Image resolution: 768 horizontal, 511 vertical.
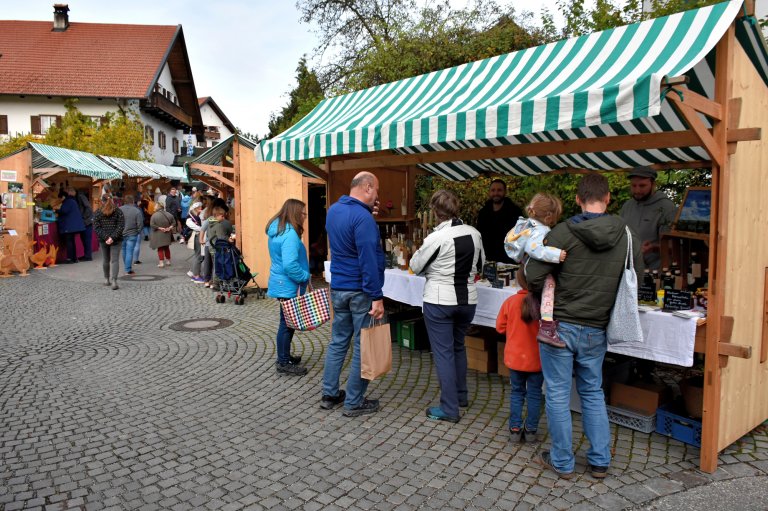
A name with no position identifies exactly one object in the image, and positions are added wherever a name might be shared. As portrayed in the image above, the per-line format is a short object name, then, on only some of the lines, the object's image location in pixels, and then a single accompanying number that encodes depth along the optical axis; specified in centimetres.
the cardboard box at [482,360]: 566
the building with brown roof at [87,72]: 3156
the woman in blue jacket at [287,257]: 537
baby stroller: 945
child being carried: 346
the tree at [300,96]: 1962
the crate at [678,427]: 394
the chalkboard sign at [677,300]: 388
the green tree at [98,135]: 2672
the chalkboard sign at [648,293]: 420
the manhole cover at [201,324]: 786
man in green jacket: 336
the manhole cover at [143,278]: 1230
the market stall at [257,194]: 1005
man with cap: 518
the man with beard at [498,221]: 698
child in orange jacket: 386
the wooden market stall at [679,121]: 343
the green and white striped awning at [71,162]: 1389
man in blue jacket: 436
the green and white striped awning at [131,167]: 2016
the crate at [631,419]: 420
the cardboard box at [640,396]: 424
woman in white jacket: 433
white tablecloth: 369
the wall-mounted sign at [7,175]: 1312
